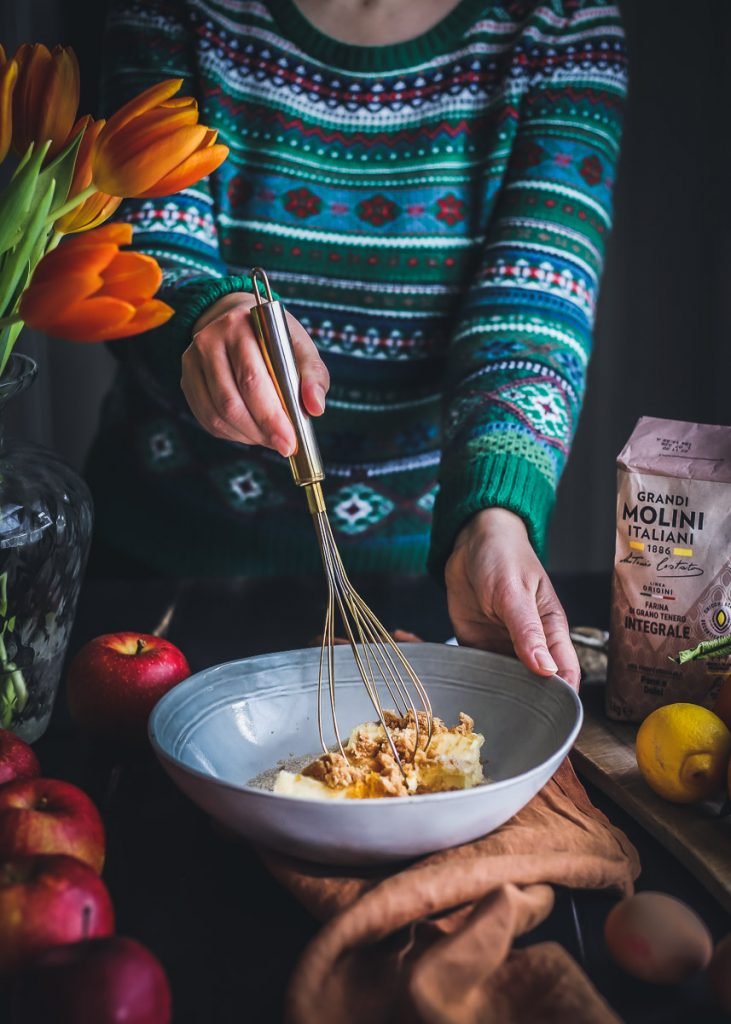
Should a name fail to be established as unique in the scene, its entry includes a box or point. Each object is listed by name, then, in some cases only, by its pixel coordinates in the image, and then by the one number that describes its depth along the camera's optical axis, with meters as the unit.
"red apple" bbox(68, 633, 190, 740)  0.72
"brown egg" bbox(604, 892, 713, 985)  0.48
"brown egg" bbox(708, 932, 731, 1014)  0.46
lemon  0.63
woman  1.01
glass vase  0.65
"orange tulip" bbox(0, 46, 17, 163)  0.54
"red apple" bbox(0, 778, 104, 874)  0.51
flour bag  0.71
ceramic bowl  0.52
